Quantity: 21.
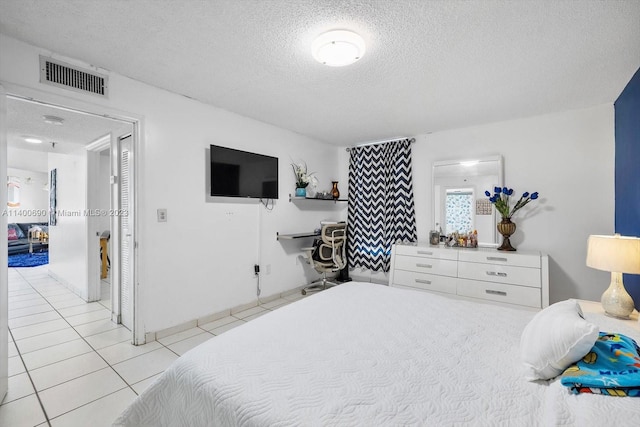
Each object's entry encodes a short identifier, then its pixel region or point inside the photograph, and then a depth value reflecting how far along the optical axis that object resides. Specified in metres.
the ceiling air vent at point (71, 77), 2.01
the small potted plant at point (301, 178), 4.05
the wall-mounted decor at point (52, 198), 4.65
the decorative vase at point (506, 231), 3.25
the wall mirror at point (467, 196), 3.57
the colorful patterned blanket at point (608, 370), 0.86
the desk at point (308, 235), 3.81
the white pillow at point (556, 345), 1.01
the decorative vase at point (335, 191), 4.63
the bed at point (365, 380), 0.85
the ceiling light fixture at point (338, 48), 1.77
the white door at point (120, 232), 2.86
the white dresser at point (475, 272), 2.85
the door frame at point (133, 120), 1.99
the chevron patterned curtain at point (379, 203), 4.18
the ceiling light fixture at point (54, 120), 2.87
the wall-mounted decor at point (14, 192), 6.37
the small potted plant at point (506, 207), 3.26
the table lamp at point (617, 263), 1.71
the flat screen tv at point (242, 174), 3.04
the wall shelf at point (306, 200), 4.06
